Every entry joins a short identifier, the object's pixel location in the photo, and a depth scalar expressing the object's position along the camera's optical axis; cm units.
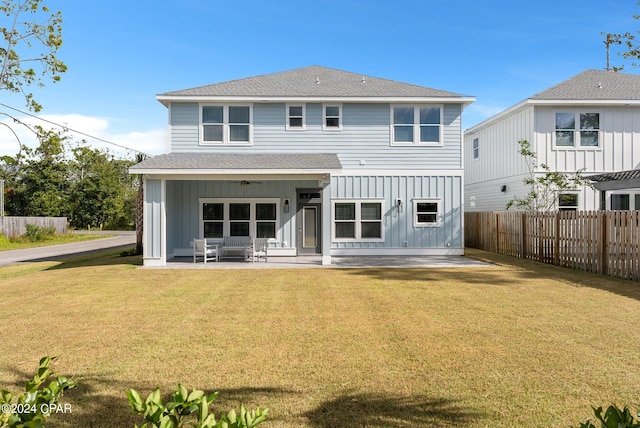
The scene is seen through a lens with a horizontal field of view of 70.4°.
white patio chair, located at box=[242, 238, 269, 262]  1585
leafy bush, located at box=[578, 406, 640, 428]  201
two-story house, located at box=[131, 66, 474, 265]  1783
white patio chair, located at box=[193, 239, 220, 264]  1558
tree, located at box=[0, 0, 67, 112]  2252
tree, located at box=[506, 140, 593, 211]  1812
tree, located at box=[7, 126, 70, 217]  4206
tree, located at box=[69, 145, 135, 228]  4581
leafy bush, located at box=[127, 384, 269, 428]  202
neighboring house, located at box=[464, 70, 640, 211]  1927
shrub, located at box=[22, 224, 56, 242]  3177
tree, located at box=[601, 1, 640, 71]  1521
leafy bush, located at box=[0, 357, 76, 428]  209
